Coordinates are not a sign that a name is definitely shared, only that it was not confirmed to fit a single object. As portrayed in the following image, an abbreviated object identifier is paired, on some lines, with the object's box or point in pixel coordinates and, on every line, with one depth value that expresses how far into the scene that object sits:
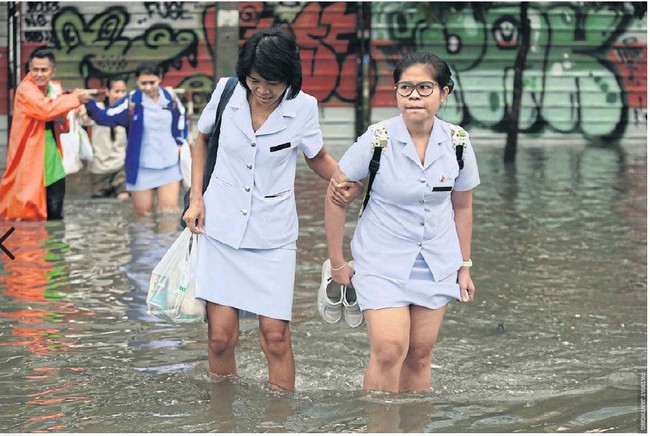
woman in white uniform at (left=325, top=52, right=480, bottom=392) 9.99
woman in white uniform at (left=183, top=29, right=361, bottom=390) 10.20
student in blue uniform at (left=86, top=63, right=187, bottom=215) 20.35
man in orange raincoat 20.22
